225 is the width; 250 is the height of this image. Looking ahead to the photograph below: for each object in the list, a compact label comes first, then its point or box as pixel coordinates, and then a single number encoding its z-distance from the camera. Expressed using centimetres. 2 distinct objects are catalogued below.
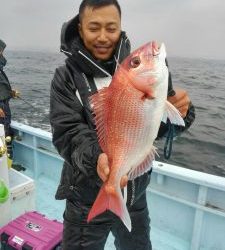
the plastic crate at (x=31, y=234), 195
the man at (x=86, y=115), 139
